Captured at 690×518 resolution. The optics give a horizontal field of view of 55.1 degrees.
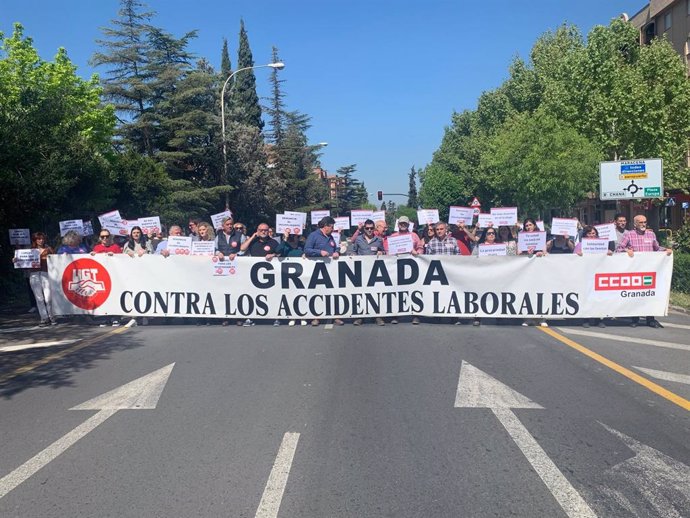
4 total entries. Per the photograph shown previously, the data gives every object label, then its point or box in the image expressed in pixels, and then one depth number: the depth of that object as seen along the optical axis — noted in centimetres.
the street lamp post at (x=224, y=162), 3611
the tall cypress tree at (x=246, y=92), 5841
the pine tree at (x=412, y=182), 15838
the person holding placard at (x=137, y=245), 1195
